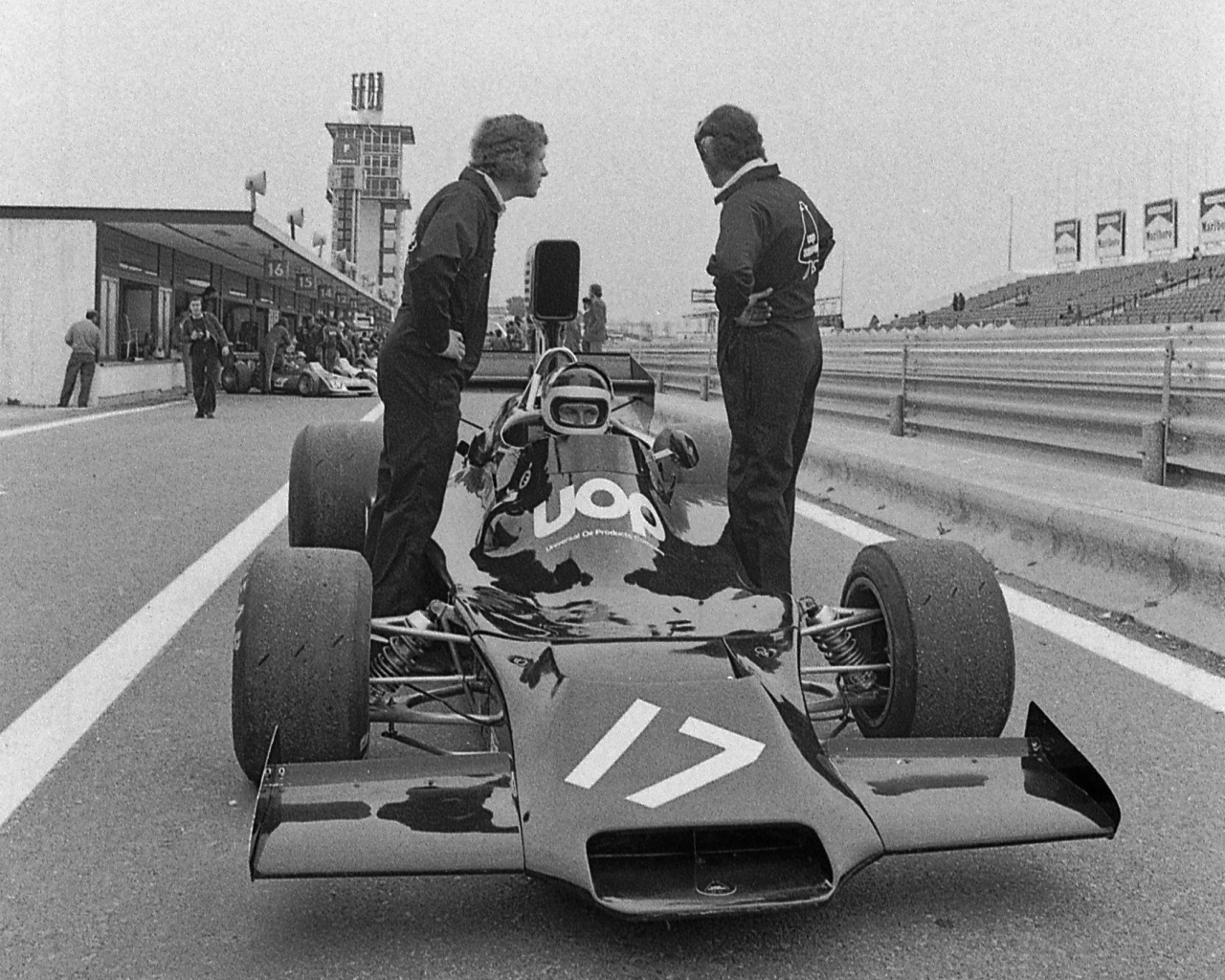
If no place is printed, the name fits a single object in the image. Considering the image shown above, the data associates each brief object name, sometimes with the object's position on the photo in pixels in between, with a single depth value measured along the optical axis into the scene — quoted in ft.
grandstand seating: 176.96
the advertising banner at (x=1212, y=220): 218.18
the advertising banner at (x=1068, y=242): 260.42
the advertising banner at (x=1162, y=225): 237.25
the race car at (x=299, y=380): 96.94
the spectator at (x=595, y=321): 74.38
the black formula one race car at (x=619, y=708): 8.78
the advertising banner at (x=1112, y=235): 254.47
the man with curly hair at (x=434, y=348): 14.90
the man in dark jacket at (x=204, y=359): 66.39
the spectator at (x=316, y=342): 123.29
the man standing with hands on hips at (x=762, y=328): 17.52
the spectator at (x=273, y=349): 99.91
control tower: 437.99
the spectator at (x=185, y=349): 76.18
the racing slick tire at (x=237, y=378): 100.12
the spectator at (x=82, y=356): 73.56
